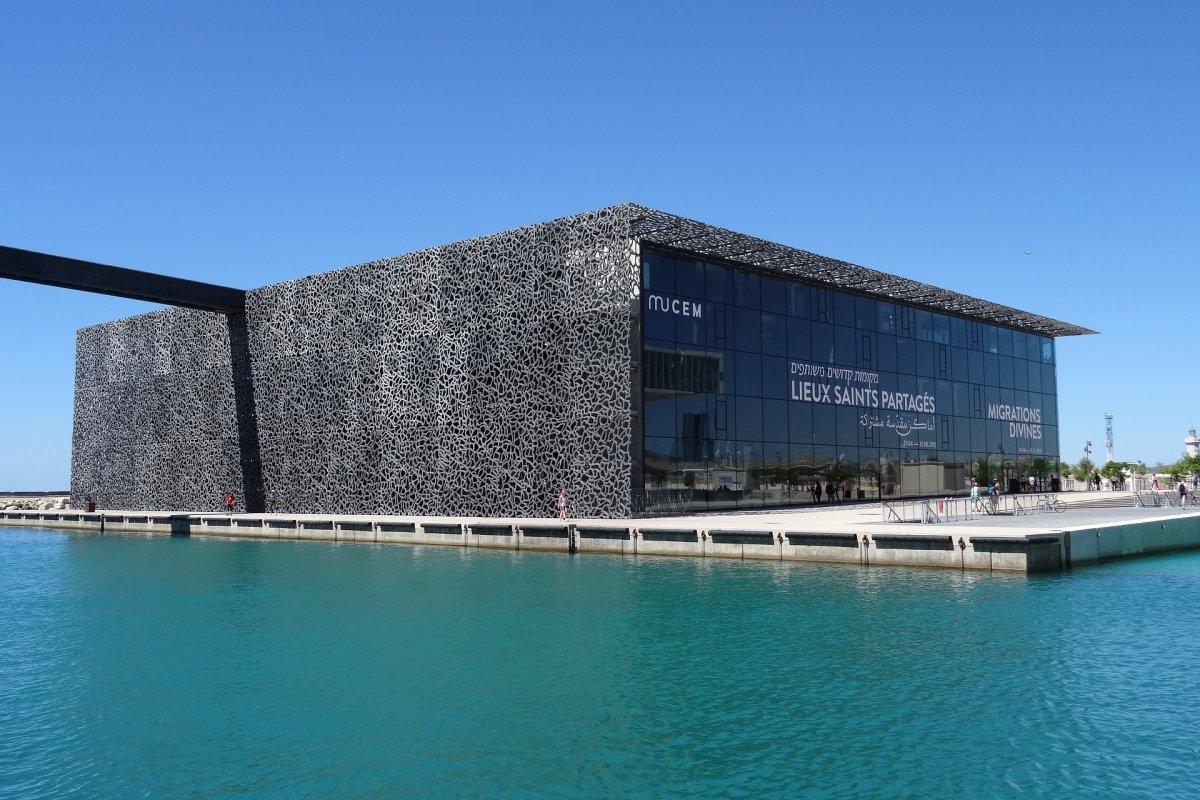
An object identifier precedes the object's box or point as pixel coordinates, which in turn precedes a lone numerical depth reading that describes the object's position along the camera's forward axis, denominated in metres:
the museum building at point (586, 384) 37.06
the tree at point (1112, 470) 88.06
